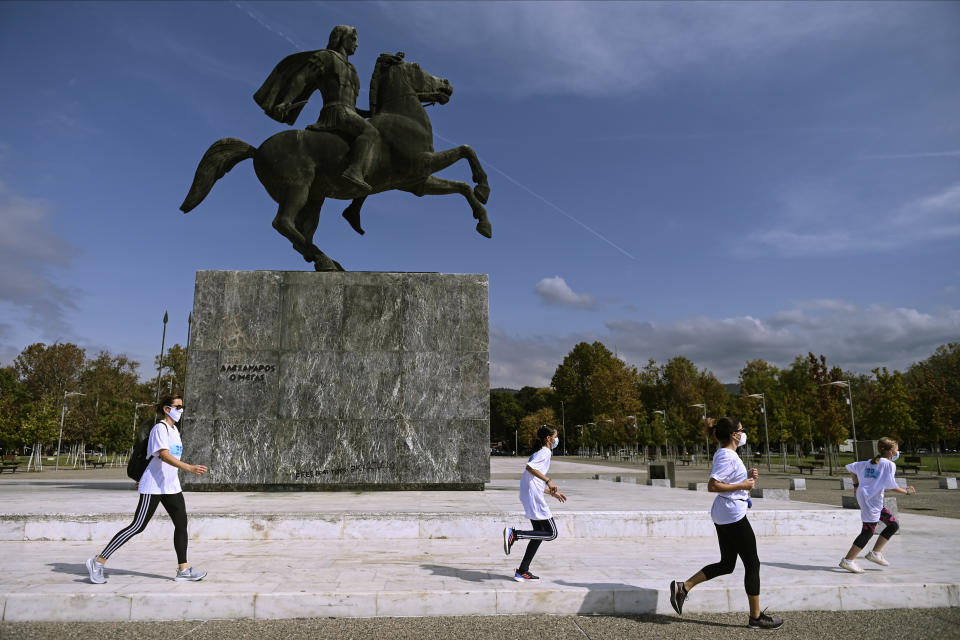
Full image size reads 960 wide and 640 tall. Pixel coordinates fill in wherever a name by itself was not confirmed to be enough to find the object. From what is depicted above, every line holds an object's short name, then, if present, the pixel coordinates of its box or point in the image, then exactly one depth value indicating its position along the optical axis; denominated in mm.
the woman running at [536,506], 5492
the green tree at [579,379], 85812
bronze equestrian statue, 11250
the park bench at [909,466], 30997
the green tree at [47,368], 60469
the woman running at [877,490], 6359
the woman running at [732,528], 4578
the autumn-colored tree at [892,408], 33969
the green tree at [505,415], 104875
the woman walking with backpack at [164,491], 5301
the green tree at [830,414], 37469
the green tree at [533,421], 88000
